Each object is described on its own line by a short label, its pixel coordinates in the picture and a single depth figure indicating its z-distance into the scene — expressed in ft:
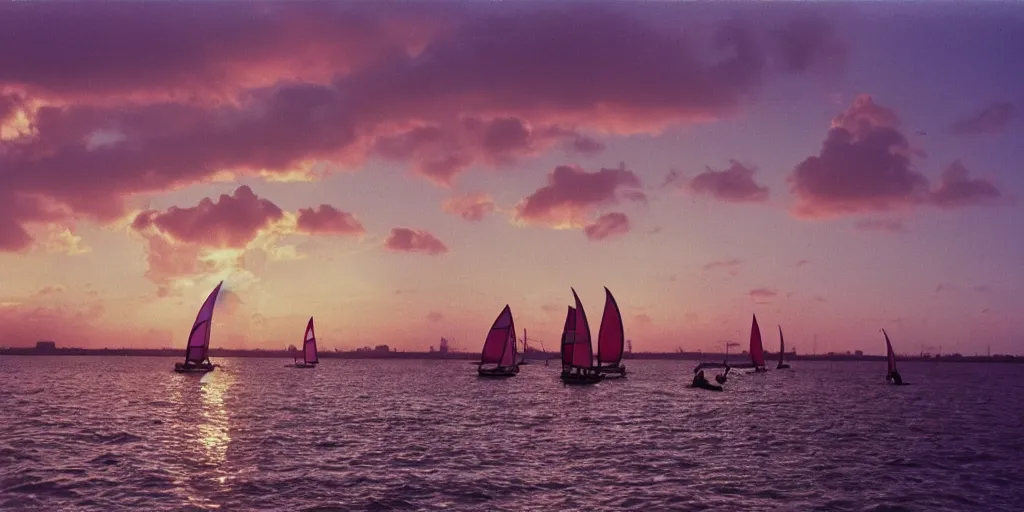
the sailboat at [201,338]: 320.50
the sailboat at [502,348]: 317.63
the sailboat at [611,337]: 263.49
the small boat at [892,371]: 333.44
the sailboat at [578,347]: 265.95
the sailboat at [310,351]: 502.91
